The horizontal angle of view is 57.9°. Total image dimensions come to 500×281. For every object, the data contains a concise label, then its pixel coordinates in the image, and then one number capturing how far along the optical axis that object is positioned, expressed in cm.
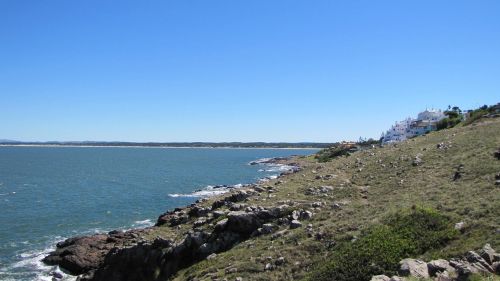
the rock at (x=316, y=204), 2678
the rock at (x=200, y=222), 3070
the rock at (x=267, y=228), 2459
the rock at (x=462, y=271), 1393
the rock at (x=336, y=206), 2597
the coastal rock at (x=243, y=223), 2583
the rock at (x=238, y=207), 2945
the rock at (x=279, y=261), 2016
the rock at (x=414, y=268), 1492
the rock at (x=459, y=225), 1867
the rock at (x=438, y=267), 1496
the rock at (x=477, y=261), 1429
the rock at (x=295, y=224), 2386
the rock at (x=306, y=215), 2494
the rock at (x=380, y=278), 1482
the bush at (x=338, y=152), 10477
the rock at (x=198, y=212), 3489
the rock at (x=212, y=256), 2427
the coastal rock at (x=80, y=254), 3816
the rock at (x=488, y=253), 1492
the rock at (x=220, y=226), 2647
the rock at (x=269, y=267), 2006
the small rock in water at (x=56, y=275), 3603
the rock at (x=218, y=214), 3002
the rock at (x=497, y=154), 2972
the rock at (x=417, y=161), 3622
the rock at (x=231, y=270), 2067
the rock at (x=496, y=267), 1418
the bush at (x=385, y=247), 1720
